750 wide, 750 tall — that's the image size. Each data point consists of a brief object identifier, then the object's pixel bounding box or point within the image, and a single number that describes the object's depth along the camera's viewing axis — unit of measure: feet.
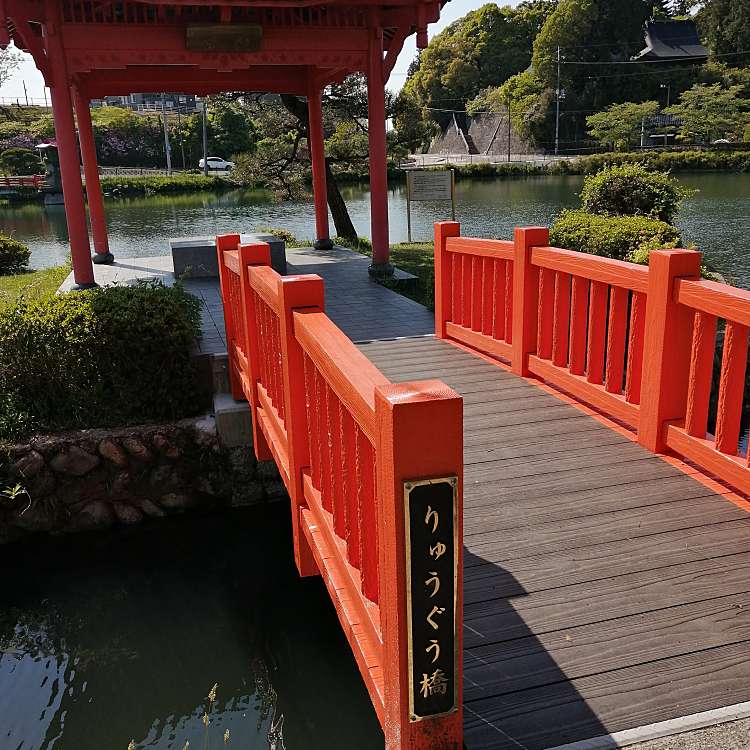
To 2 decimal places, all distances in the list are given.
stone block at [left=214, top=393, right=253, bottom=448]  18.04
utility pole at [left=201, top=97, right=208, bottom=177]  155.76
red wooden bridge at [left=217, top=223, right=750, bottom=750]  6.11
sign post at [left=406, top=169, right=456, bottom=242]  36.27
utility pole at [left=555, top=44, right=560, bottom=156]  178.70
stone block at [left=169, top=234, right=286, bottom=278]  34.17
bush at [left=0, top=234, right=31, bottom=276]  43.19
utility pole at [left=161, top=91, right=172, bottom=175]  163.61
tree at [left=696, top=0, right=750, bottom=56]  177.06
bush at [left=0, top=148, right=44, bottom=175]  141.79
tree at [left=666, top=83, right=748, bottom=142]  150.71
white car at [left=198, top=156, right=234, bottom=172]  176.03
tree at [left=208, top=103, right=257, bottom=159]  176.45
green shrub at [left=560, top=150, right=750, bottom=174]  137.49
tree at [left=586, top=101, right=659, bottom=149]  160.45
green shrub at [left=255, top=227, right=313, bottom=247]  46.55
